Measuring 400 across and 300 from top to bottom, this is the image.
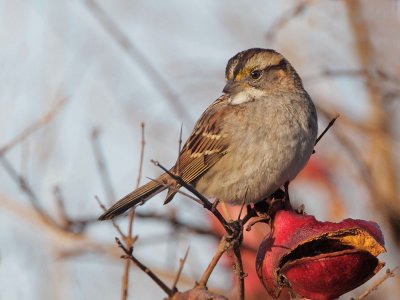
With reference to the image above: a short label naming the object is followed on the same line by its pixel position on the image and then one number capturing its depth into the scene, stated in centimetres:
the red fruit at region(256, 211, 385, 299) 585
